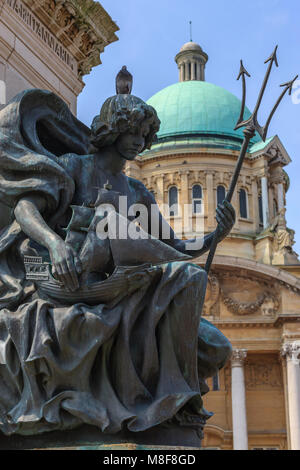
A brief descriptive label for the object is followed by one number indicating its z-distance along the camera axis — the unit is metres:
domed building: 32.53
